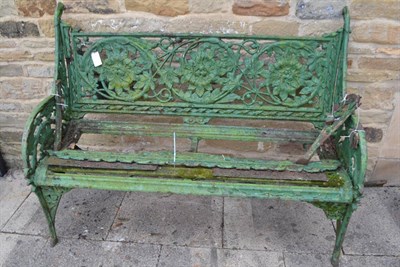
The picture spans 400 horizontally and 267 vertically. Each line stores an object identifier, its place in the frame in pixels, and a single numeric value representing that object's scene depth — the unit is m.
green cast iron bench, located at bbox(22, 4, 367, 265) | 2.17
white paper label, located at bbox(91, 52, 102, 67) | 2.51
